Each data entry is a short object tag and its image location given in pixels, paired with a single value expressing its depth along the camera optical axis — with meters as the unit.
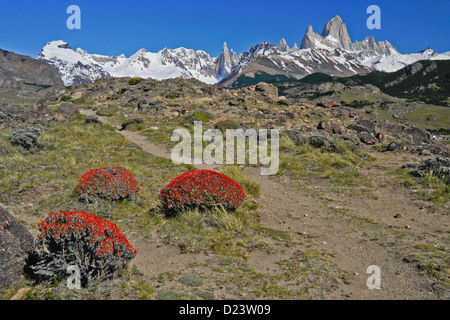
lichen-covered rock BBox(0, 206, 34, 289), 5.01
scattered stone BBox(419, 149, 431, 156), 17.95
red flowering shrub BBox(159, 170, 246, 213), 8.73
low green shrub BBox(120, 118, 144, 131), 27.43
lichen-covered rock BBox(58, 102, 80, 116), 31.36
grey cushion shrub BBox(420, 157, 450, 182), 12.02
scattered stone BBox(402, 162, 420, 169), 14.12
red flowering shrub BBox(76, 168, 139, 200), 9.45
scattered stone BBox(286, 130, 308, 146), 20.11
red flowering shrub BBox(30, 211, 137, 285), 5.33
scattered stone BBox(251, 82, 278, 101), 42.24
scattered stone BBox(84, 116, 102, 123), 27.07
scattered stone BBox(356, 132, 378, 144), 22.80
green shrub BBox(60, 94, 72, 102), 45.41
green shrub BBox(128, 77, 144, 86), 51.40
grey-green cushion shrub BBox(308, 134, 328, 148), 18.83
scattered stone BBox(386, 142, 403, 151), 19.33
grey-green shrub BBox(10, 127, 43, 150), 14.69
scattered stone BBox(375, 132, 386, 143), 23.41
